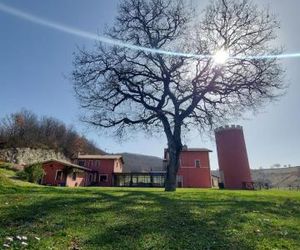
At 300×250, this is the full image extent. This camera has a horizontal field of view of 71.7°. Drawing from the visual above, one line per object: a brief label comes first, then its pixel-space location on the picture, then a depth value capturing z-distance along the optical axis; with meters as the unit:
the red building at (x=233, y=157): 37.32
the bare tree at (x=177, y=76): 16.00
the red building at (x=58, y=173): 36.45
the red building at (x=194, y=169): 44.80
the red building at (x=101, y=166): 48.91
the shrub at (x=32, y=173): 26.39
